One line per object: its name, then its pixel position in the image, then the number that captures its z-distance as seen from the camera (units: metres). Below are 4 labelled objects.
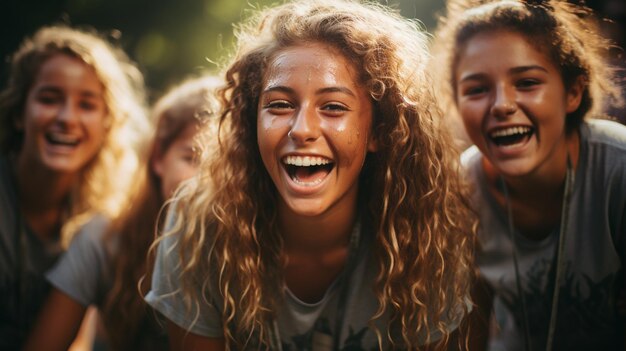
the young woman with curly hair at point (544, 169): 2.23
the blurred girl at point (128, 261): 2.63
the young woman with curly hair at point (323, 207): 2.01
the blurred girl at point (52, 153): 2.83
